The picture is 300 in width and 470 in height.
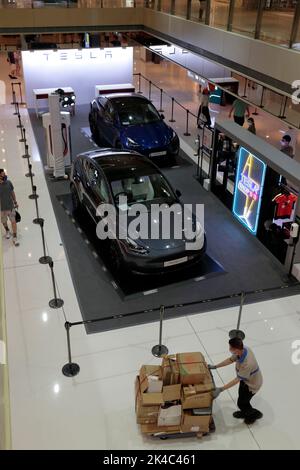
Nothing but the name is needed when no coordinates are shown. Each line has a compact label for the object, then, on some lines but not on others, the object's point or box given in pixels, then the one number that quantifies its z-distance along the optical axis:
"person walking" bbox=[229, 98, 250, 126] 13.50
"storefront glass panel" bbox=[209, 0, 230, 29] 11.38
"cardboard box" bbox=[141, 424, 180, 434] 5.12
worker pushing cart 4.90
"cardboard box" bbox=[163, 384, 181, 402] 5.03
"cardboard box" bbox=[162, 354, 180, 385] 5.14
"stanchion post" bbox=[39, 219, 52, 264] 8.39
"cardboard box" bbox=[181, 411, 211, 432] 5.04
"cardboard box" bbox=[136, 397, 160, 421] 5.03
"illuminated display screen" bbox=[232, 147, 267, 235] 8.77
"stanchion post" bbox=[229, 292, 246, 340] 6.73
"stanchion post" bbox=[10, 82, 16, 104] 18.16
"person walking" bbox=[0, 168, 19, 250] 8.25
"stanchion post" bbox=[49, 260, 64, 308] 7.27
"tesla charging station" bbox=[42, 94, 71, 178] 11.32
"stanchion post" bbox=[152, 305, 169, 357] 6.35
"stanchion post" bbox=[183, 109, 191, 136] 15.40
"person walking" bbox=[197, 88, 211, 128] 15.16
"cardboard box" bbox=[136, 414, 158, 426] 5.09
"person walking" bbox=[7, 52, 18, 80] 22.73
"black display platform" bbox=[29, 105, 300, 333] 7.25
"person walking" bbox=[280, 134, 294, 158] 11.20
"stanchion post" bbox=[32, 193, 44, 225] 9.68
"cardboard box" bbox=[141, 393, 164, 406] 4.98
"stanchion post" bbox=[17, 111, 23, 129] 14.99
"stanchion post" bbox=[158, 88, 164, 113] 18.06
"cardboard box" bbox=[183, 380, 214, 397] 5.01
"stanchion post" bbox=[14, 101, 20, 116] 17.11
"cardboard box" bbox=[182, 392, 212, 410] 5.00
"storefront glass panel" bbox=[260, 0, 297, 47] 8.73
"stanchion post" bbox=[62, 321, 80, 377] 6.01
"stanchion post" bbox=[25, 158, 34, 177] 11.43
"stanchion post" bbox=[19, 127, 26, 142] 14.38
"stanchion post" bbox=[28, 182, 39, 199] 10.14
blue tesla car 12.33
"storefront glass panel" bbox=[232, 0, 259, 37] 10.02
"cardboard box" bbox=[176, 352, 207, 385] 5.11
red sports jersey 8.27
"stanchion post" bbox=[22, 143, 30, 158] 12.62
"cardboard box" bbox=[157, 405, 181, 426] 5.02
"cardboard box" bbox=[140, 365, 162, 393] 5.13
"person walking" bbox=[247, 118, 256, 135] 11.90
